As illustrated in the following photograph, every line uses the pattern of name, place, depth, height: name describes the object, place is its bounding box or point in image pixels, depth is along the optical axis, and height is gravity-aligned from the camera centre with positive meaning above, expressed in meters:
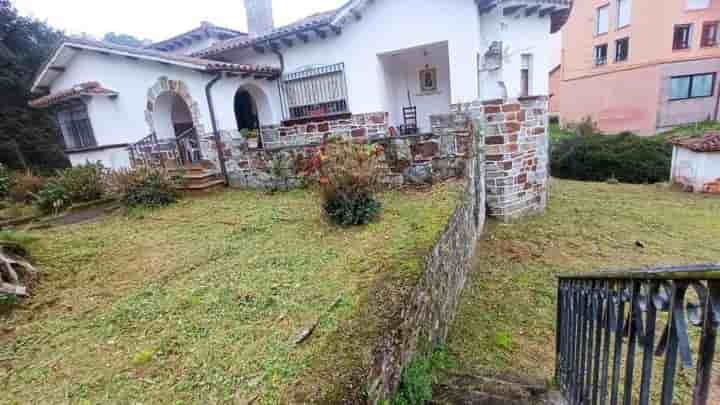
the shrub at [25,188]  7.38 -0.52
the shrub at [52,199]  6.54 -0.73
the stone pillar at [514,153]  6.75 -0.87
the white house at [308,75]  6.73 +1.38
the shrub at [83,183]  6.79 -0.51
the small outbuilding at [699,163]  9.69 -2.12
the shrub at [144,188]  6.30 -0.69
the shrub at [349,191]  4.34 -0.79
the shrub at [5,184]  7.69 -0.39
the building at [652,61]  17.80 +1.85
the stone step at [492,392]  2.55 -2.16
